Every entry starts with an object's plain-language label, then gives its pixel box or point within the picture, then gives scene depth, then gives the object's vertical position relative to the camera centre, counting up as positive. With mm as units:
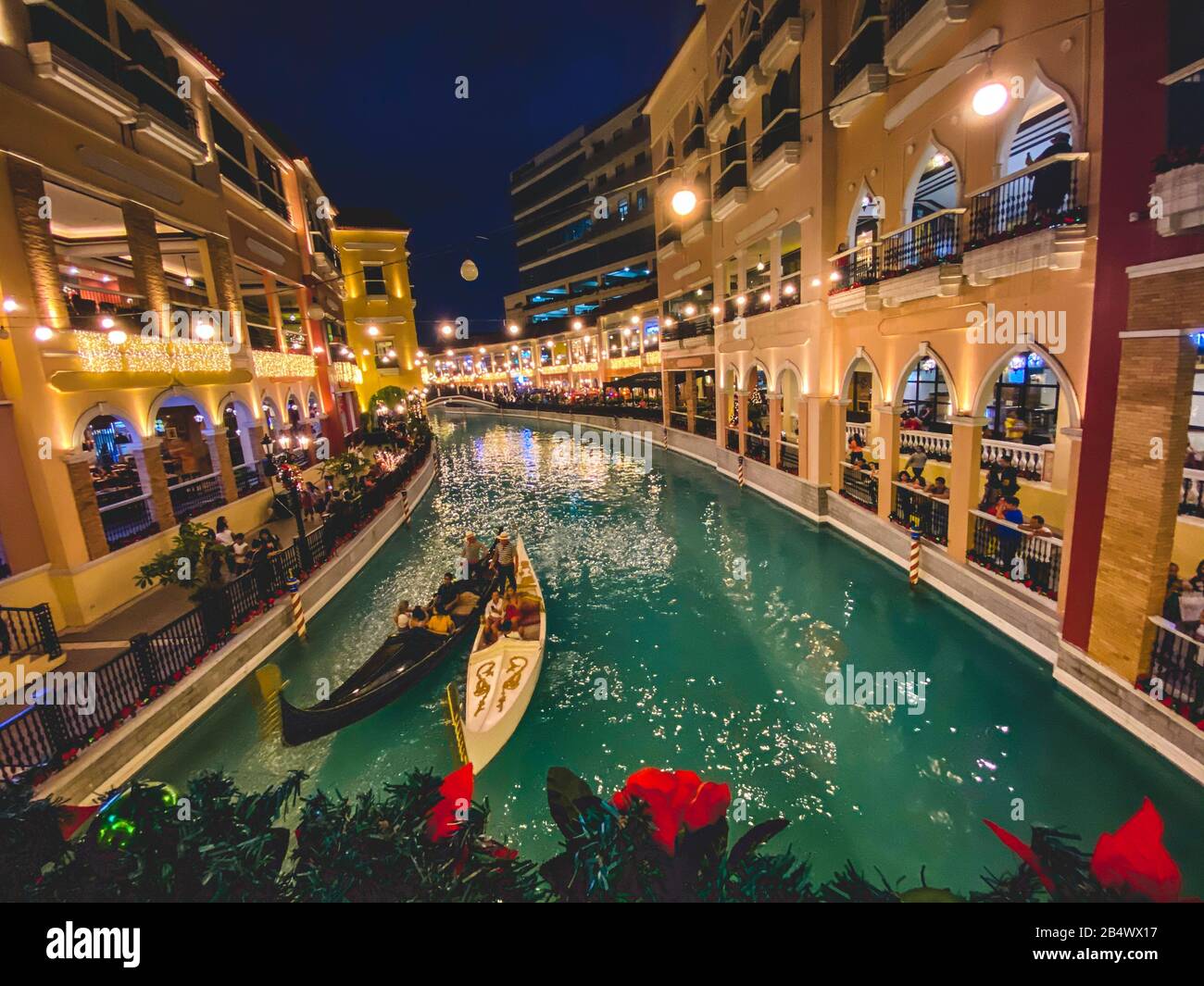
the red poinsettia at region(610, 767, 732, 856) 3975 -3071
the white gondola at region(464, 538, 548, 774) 7742 -4577
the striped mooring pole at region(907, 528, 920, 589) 12477 -4499
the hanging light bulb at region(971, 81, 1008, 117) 6648 +3008
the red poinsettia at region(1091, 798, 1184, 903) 3422 -3265
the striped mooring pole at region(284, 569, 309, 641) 11773 -4491
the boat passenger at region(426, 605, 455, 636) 10414 -4297
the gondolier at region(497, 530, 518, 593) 12766 -4001
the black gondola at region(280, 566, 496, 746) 8055 -4542
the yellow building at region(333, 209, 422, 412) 37531 +6295
